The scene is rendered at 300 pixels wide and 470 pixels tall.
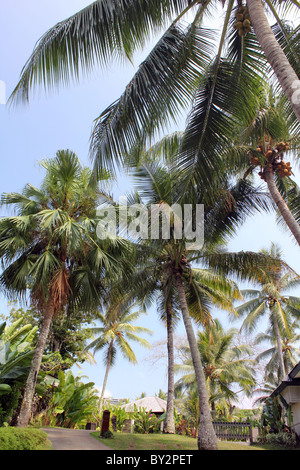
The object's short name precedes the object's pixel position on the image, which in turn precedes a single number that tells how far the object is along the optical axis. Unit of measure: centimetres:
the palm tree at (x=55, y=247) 976
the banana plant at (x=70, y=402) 1421
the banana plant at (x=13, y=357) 1069
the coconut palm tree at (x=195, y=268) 1097
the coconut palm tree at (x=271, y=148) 814
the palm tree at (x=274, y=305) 2173
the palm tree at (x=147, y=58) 532
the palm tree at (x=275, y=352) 2798
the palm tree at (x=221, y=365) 2415
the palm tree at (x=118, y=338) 2678
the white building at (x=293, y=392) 1035
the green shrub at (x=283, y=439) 1106
